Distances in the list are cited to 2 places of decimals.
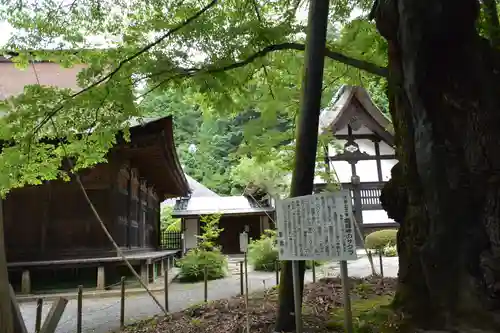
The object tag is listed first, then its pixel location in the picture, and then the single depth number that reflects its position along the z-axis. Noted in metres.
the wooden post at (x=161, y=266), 14.81
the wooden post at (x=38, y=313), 4.94
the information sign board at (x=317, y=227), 3.08
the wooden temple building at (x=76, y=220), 9.40
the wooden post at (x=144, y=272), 10.41
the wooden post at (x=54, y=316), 3.67
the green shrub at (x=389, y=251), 15.20
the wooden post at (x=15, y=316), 3.61
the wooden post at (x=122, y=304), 5.85
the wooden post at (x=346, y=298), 3.08
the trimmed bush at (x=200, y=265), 12.30
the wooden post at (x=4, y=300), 3.33
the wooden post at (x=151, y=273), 11.61
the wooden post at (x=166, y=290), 6.71
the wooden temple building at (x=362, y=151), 17.61
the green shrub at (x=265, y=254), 14.23
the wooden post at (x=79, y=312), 5.41
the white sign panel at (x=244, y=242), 5.40
